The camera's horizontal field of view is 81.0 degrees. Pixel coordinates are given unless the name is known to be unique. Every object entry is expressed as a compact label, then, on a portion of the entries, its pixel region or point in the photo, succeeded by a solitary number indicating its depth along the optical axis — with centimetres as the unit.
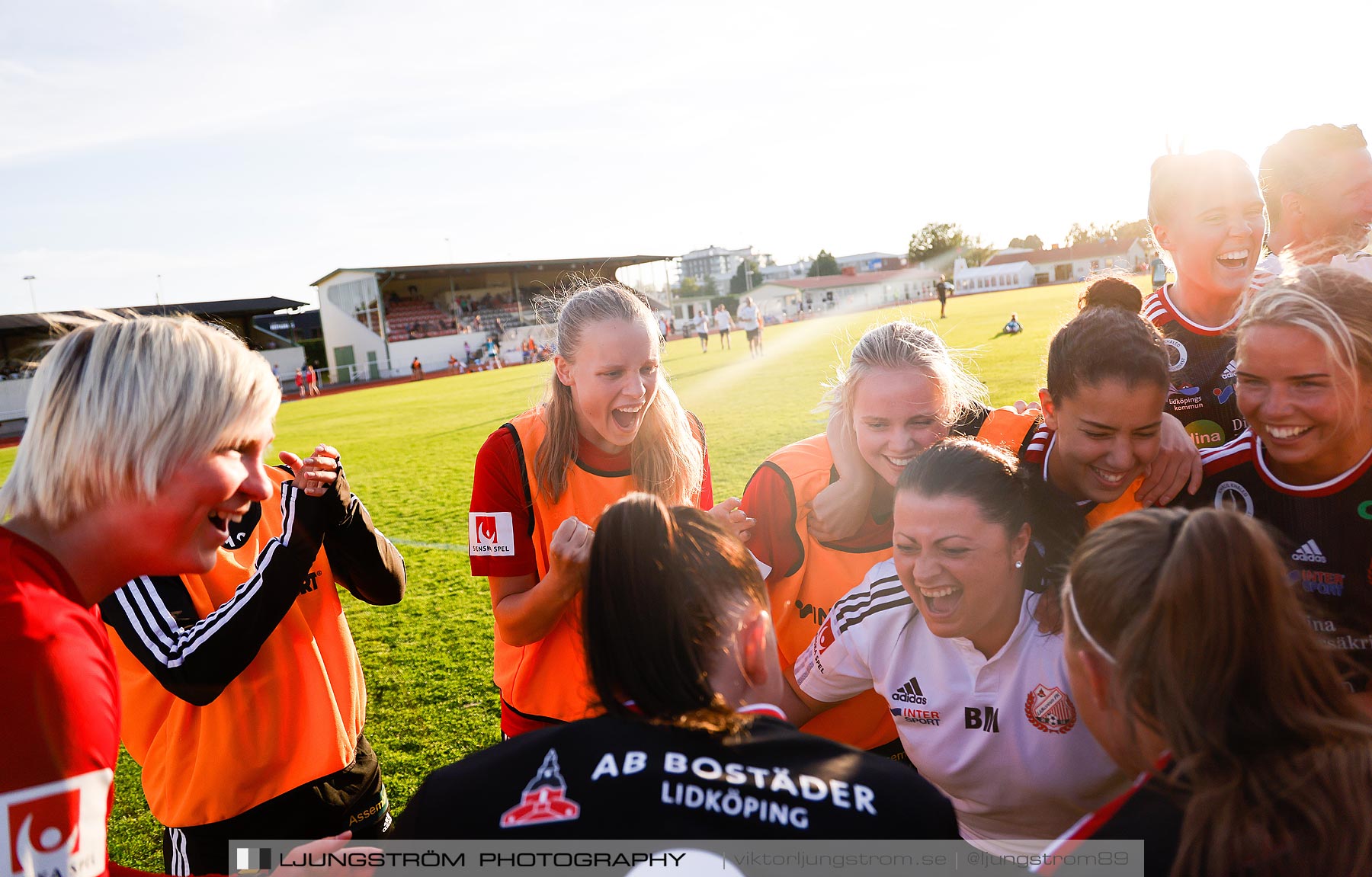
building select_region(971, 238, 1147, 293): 8556
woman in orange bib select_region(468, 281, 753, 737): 242
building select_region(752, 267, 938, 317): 7975
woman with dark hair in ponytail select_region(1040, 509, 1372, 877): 115
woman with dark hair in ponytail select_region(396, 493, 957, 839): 119
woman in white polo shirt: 189
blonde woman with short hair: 120
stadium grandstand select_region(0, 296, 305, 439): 3461
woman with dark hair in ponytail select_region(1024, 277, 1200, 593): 226
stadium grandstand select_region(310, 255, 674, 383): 4572
